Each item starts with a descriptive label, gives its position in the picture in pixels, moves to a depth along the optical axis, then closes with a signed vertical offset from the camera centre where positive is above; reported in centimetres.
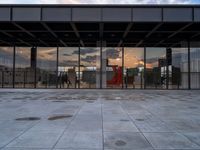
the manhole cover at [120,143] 344 -149
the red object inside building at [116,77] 1556 +5
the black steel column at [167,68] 1564 +101
